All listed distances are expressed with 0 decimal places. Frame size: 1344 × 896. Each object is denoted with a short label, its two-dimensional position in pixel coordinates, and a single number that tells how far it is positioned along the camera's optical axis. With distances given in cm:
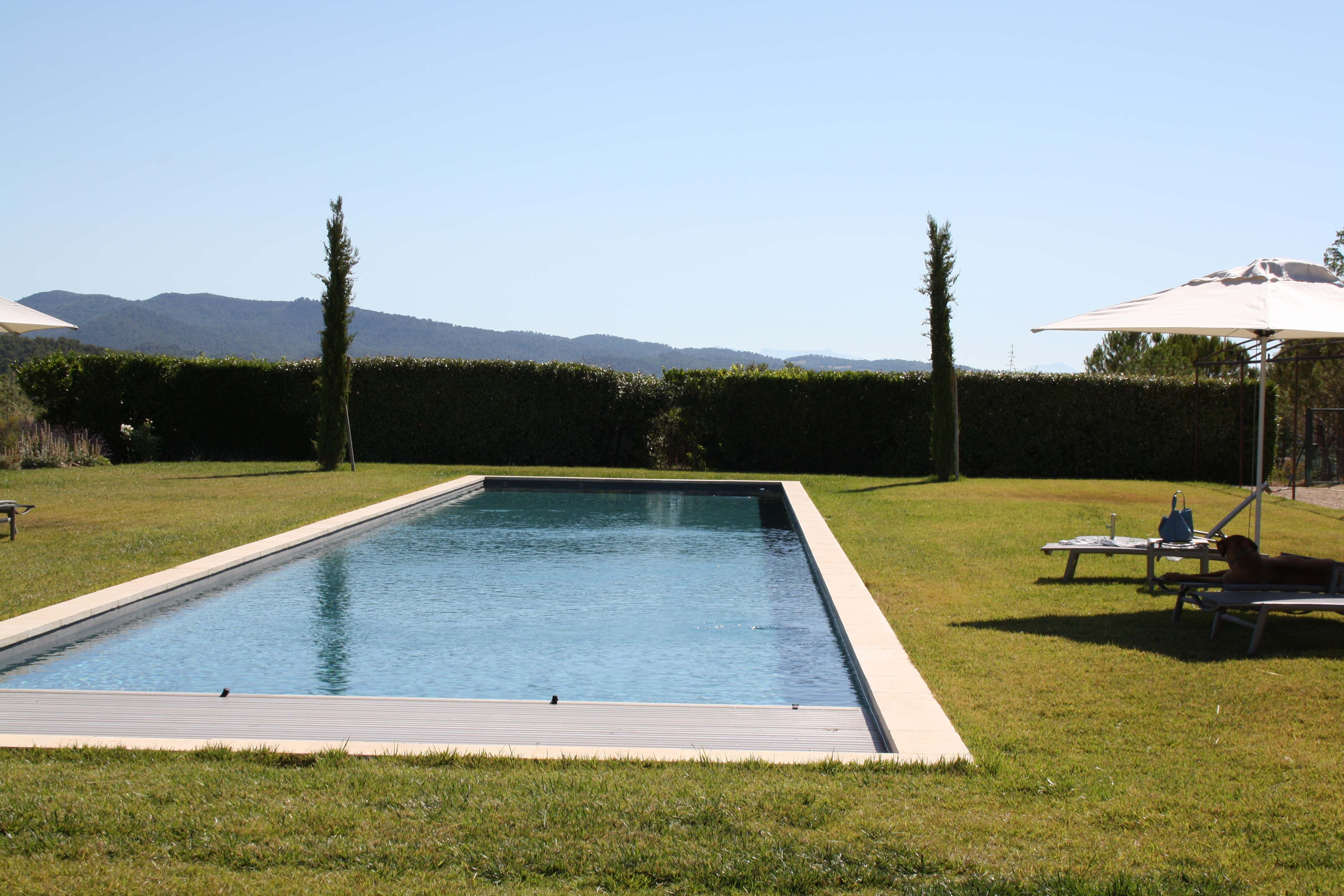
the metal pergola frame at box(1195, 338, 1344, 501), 1295
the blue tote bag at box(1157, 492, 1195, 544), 877
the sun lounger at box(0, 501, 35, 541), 1020
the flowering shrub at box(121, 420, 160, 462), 2081
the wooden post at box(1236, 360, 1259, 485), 1559
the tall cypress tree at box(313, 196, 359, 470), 1916
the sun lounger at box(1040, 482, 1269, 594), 845
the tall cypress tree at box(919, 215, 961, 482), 1811
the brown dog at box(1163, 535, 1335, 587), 689
